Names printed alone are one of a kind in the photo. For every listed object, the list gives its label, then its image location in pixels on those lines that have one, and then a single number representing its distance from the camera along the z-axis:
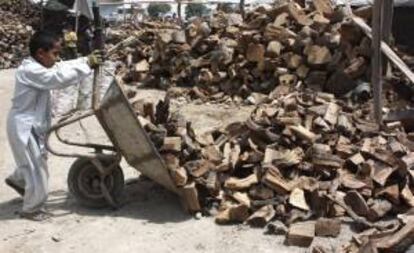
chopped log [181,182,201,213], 5.79
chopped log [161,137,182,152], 5.89
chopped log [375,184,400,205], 5.59
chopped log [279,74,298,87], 9.46
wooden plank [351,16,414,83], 7.57
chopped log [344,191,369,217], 5.55
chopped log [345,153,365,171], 5.93
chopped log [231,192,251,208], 5.79
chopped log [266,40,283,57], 9.85
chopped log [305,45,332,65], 9.27
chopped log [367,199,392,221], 5.52
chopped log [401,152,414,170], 5.69
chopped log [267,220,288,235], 5.42
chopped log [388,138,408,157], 5.90
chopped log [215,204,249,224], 5.70
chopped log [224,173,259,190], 5.95
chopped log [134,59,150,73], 12.11
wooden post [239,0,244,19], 12.61
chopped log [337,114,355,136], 6.45
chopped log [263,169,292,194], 5.80
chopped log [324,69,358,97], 8.83
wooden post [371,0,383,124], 7.16
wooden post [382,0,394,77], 8.16
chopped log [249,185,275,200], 5.86
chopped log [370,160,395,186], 5.70
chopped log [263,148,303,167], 6.00
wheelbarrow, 5.75
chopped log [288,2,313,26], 10.10
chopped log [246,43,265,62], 10.01
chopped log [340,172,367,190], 5.69
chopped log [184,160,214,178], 5.90
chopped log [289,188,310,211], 5.64
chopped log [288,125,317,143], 6.23
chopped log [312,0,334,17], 10.20
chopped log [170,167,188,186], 5.78
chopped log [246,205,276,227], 5.59
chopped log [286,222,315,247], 5.16
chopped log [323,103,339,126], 6.55
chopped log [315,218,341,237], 5.27
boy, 5.72
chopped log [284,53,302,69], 9.59
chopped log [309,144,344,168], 5.93
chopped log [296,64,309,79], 9.42
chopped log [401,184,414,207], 5.52
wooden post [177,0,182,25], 20.17
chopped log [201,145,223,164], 6.21
